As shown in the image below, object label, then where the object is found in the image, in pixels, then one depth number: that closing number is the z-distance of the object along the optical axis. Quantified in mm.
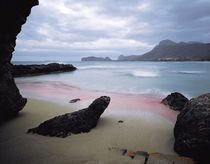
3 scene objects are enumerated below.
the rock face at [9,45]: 3268
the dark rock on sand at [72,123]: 3361
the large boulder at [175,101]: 5506
